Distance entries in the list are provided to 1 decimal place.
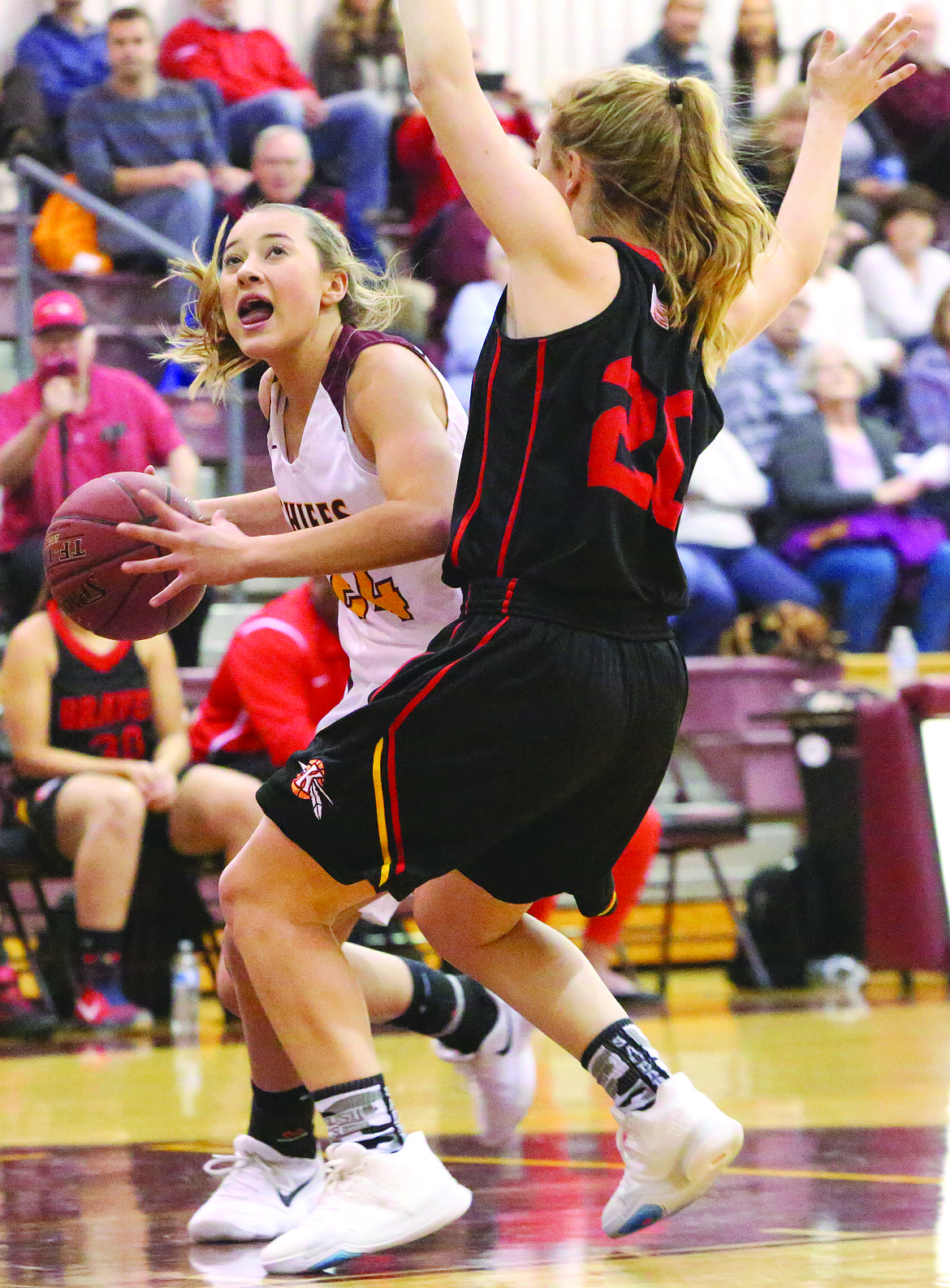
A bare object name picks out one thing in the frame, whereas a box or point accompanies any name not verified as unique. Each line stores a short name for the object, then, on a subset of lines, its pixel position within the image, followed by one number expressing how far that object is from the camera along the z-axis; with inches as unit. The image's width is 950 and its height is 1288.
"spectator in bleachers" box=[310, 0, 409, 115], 788.0
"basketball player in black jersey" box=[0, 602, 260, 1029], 510.9
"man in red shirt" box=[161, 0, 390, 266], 726.5
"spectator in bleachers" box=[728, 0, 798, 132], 860.6
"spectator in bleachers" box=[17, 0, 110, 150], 696.4
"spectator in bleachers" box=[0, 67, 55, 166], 686.5
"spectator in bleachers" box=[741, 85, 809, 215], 745.0
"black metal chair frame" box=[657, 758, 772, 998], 576.7
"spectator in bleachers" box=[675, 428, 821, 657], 665.6
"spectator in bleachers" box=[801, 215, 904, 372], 761.0
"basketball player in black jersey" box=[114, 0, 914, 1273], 208.7
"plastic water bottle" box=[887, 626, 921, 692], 647.8
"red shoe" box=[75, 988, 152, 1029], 510.9
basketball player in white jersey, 222.8
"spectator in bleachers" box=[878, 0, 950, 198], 878.4
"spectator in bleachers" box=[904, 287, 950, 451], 762.8
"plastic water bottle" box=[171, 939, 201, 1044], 518.9
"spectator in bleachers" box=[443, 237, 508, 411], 660.1
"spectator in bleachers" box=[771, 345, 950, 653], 693.9
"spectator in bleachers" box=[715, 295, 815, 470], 715.4
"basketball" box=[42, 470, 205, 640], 228.7
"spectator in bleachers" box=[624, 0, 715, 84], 808.9
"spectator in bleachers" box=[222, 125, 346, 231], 666.2
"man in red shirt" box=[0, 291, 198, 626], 560.1
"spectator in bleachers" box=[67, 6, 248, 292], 673.6
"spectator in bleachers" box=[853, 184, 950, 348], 802.8
